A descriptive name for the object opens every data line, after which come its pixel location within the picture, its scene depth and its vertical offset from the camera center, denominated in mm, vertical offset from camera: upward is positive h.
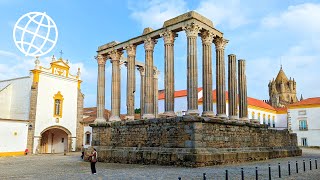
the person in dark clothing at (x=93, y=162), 13914 -1503
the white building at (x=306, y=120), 47078 +1396
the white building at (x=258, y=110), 49406 +3265
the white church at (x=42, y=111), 31938 +1722
